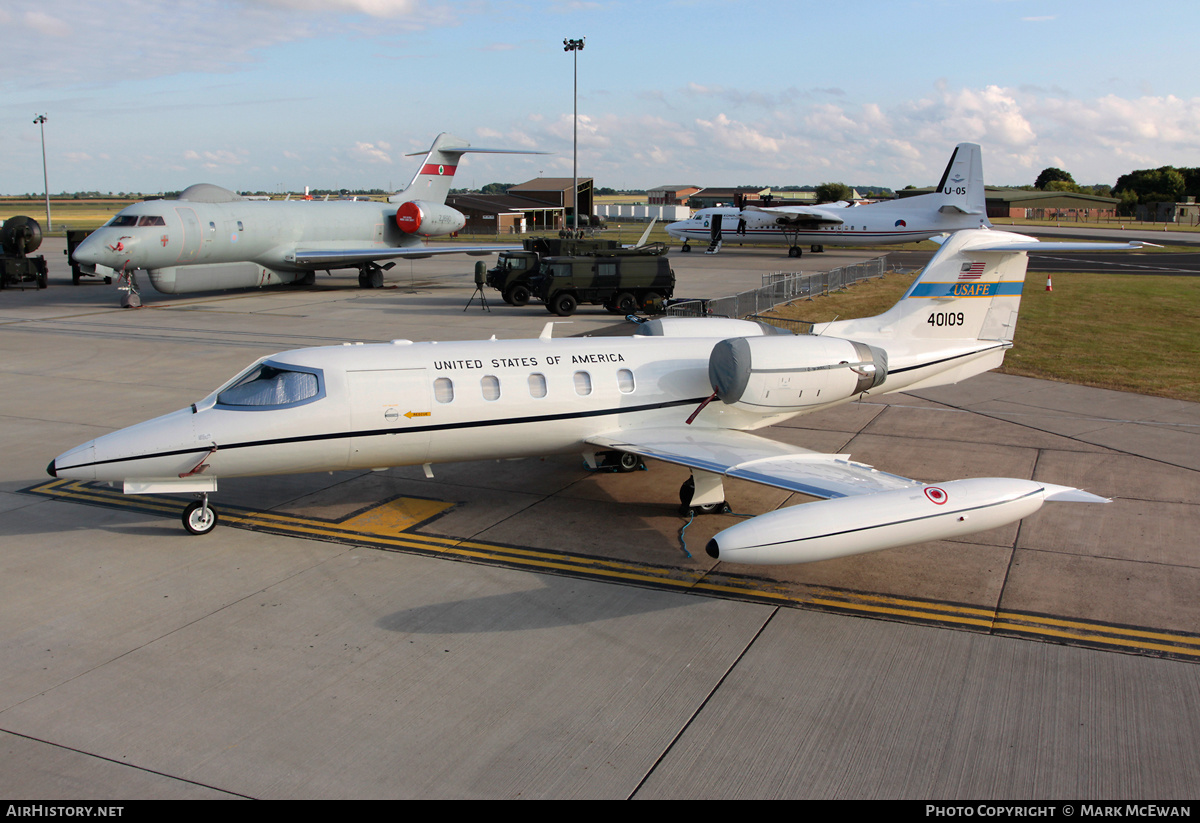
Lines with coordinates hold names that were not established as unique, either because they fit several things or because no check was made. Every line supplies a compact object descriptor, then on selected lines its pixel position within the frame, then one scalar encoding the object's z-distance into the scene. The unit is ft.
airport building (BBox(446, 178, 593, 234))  316.19
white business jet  29.68
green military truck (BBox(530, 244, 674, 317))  96.58
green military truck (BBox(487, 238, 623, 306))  103.40
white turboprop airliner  173.17
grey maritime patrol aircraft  98.78
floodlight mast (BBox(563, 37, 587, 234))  164.55
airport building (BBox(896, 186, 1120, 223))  424.46
